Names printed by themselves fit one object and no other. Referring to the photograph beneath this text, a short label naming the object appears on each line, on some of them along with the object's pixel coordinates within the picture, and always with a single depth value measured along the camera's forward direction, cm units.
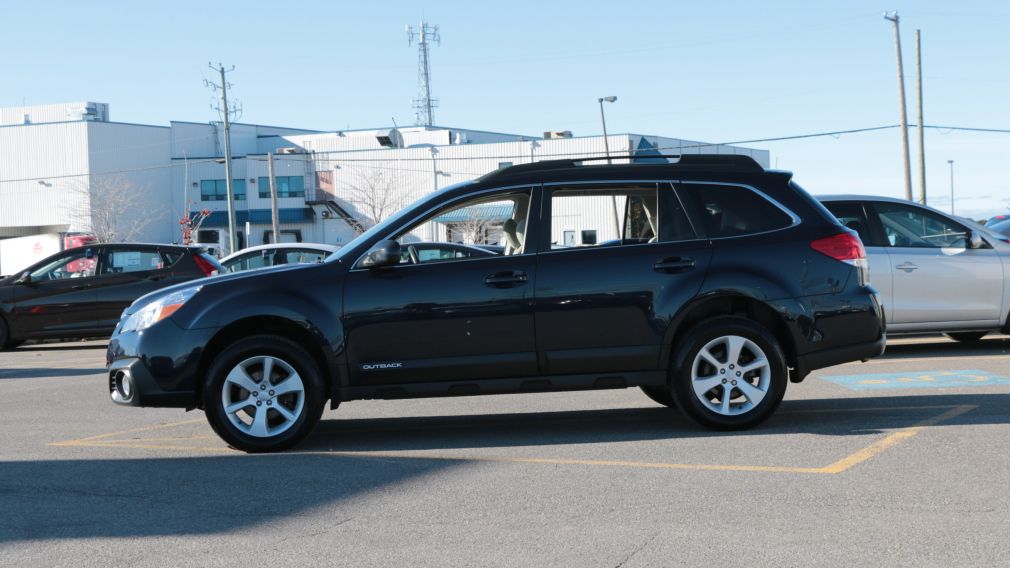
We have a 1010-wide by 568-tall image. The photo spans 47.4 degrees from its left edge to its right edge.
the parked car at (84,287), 1820
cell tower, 9994
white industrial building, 7488
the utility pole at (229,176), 4803
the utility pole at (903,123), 3219
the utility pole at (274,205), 5015
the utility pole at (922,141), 3294
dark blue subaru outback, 763
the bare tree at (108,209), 7431
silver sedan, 1227
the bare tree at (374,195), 7462
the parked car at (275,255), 1994
